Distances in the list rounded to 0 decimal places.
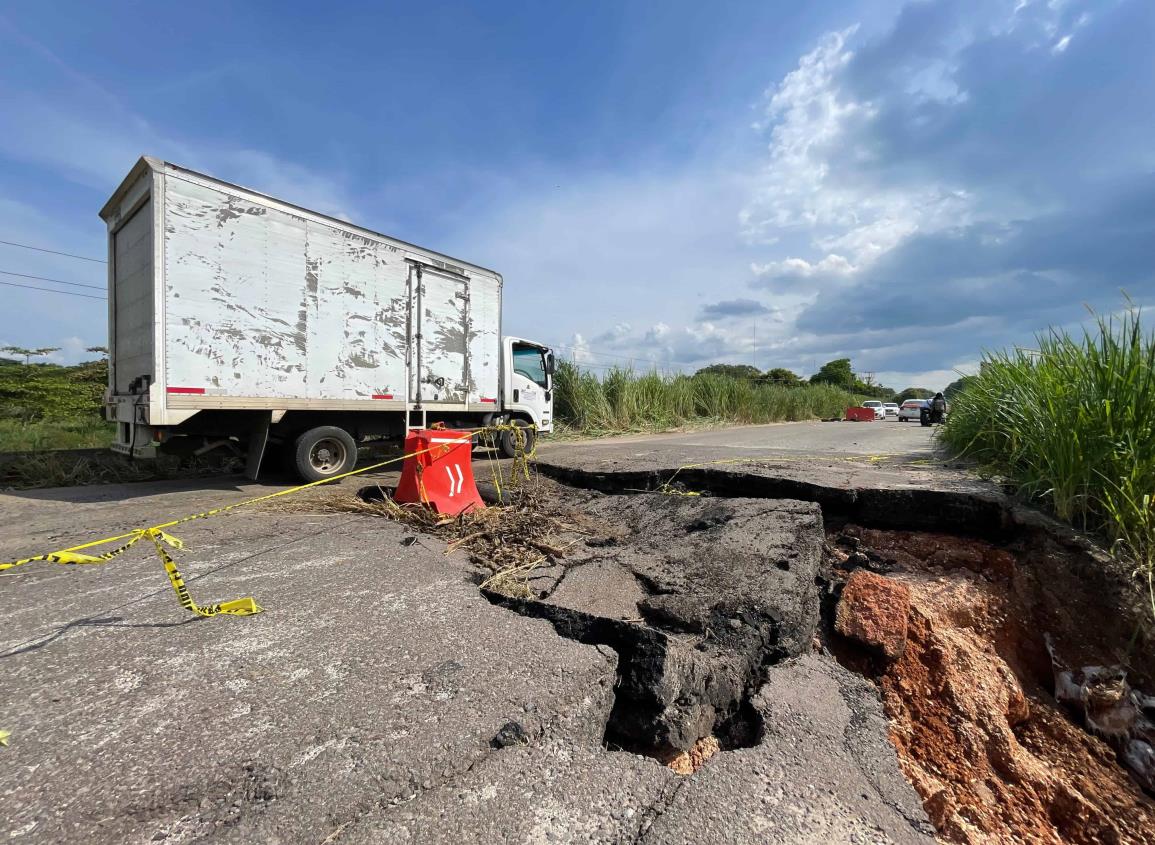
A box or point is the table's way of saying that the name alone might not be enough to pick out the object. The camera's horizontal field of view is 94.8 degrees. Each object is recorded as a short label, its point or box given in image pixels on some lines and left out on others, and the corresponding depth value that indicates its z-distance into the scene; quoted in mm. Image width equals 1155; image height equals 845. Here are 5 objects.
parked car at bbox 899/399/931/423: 31162
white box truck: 5176
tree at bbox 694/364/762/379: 22623
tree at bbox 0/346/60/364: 12242
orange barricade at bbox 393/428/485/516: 4230
